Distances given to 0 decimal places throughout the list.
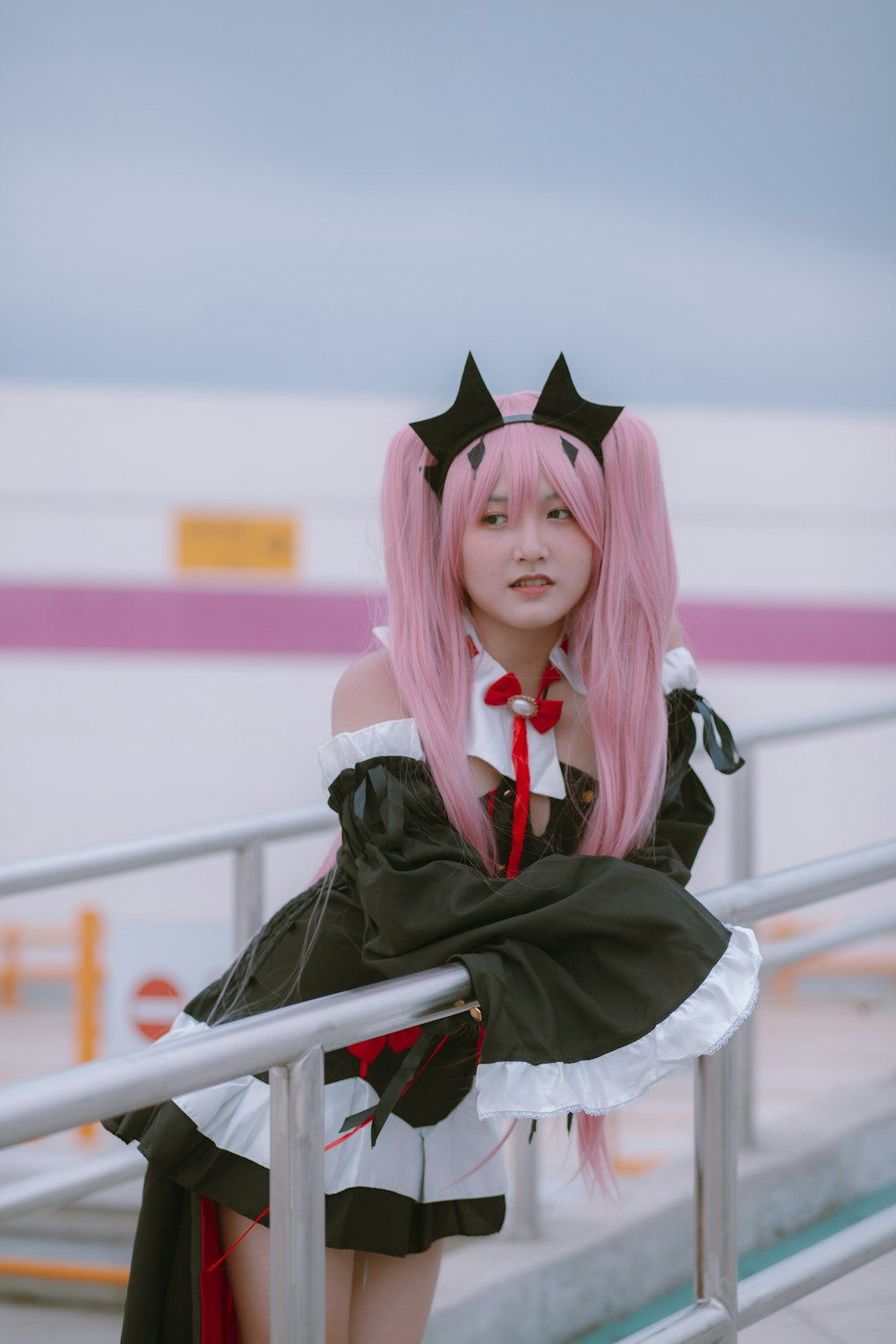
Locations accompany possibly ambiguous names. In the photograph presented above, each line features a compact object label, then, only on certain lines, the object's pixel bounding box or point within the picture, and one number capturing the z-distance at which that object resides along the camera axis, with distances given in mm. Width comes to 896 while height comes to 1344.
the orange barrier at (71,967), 5787
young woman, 2784
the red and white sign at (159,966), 5268
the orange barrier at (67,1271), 5104
